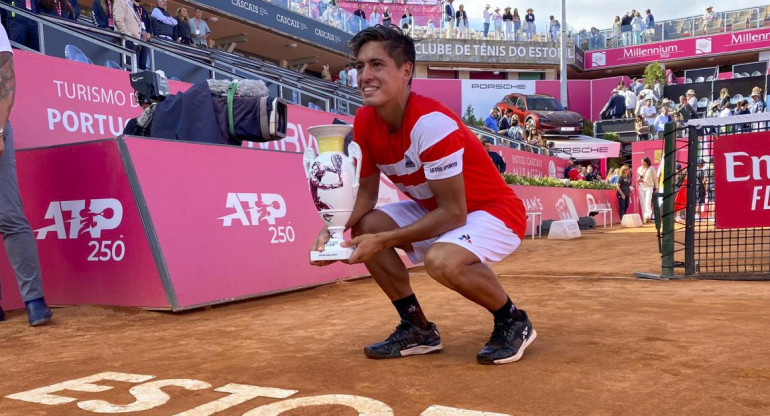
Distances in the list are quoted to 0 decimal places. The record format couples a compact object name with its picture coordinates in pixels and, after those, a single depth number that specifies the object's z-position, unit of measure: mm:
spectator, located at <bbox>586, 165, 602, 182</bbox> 21672
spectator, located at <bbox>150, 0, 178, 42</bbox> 12836
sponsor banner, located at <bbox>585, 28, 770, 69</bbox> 33375
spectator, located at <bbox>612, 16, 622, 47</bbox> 36909
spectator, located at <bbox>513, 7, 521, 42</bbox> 35781
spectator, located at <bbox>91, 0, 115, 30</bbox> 10969
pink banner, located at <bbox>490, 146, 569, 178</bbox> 17995
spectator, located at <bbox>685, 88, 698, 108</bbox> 24938
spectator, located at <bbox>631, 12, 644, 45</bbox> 35844
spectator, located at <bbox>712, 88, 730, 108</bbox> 23828
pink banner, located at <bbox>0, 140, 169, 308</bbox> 4555
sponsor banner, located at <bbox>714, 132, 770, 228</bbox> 5738
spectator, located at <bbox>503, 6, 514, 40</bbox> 35406
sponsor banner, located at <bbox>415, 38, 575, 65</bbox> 35781
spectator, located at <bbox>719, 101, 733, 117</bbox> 21859
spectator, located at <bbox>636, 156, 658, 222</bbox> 16672
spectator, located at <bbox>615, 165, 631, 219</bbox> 19203
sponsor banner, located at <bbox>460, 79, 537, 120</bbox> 32531
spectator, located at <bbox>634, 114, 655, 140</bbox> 24047
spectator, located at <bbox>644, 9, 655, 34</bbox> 35844
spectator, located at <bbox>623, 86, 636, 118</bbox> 28344
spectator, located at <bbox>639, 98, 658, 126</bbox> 25250
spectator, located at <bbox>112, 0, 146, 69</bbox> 9883
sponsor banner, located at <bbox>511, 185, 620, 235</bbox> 13547
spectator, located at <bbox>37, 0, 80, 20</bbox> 9727
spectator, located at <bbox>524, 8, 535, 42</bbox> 35812
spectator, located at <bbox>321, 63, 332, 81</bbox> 22991
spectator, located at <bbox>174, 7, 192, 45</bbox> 13719
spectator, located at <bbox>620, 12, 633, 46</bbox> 36003
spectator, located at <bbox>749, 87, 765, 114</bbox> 21141
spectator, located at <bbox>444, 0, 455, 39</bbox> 35391
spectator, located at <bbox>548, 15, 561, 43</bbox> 36750
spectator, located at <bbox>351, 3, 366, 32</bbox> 27206
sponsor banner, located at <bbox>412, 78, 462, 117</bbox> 32406
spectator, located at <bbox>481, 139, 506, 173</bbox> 12555
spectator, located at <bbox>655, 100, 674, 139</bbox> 23000
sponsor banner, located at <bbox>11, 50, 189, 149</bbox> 5969
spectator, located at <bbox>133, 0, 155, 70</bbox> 9461
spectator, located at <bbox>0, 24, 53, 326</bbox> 4148
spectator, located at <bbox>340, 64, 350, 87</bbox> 22109
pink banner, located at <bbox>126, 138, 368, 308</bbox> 4621
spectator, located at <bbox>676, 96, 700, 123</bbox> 23916
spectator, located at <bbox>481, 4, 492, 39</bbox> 35775
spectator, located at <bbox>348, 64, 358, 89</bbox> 21491
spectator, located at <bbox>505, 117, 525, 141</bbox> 21728
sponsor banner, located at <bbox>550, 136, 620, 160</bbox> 25766
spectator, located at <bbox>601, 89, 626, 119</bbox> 28453
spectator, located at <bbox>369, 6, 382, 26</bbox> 28359
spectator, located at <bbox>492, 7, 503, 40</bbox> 35844
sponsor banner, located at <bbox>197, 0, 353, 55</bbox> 23328
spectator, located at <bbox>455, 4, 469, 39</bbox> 35125
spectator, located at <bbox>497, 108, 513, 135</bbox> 23700
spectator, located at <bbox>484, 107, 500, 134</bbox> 19828
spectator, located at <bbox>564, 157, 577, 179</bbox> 21562
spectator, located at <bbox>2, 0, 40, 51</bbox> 7926
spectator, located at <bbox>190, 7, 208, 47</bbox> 16344
